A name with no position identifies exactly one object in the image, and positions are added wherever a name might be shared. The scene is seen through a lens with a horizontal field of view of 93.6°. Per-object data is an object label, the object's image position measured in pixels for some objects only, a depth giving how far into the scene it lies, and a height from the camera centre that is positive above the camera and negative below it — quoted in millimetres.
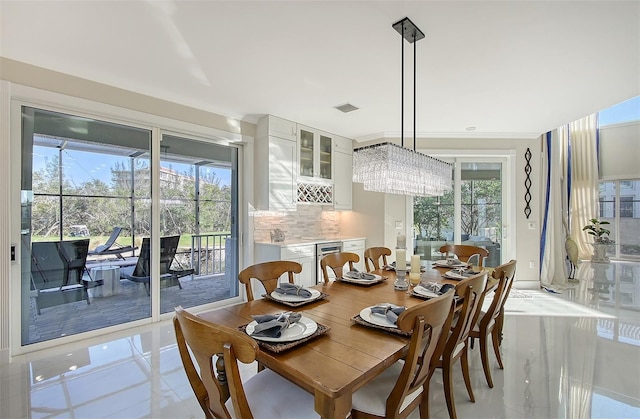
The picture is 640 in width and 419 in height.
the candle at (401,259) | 2293 -380
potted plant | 7156 -898
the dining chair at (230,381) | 1034 -706
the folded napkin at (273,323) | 1368 -538
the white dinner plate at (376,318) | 1514 -573
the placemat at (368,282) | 2377 -586
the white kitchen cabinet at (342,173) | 5188 +646
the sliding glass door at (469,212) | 5234 -42
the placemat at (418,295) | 1986 -578
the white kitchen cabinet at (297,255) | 4004 -629
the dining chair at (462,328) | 1744 -750
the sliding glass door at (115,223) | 2838 -148
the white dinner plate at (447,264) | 3062 -572
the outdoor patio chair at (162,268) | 3438 -678
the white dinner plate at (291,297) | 1920 -571
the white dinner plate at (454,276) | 2592 -576
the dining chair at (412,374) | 1269 -800
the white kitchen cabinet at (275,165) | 4148 +639
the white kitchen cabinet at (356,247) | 4889 -630
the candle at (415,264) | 2500 -456
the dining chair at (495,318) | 2178 -840
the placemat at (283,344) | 1259 -581
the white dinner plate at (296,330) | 1334 -572
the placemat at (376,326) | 1444 -583
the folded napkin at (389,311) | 1548 -542
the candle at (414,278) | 2420 -556
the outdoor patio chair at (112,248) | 3184 -415
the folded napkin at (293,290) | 1980 -542
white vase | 7171 -1051
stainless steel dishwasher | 4422 -613
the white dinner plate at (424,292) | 1997 -562
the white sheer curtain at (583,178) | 7613 +812
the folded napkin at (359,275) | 2500 -556
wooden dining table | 1073 -603
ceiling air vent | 3768 +1311
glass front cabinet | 4621 +887
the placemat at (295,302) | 1864 -584
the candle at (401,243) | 2346 -260
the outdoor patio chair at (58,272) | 2835 -609
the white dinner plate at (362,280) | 2395 -571
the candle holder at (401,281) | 2258 -550
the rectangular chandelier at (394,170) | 2334 +333
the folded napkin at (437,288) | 2027 -545
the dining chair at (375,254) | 3197 -486
